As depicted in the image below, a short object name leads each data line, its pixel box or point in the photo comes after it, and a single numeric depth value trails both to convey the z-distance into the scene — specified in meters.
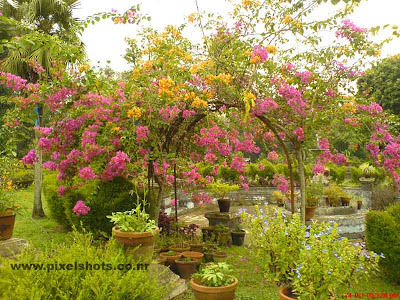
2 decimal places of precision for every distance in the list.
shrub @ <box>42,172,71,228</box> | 8.11
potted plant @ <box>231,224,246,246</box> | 7.43
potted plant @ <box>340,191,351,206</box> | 8.67
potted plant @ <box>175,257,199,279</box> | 5.06
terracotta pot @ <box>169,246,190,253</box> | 5.62
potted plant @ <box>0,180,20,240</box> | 5.34
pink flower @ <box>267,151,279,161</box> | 7.45
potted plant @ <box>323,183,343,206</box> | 8.59
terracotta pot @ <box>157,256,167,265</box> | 5.03
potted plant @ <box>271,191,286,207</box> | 9.71
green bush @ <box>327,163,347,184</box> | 15.91
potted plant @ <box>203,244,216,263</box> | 6.00
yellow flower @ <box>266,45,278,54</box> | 4.76
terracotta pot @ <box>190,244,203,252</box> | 5.91
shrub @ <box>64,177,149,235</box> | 6.52
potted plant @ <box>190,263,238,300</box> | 3.57
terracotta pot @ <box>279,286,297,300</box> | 3.22
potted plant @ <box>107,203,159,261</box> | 3.79
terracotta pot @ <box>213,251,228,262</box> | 6.02
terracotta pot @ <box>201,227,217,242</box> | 7.16
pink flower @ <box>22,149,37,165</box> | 5.48
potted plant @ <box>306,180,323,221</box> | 7.52
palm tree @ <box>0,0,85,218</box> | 9.21
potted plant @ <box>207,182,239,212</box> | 9.44
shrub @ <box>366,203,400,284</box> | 4.90
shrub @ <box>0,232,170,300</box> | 2.77
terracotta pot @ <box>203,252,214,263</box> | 5.99
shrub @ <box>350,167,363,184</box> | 16.38
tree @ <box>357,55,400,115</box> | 19.39
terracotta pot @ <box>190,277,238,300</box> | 3.56
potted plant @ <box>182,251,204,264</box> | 5.26
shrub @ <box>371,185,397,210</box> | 10.06
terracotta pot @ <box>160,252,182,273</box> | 5.16
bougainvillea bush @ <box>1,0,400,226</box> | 5.18
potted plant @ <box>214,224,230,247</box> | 7.13
